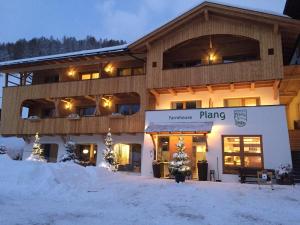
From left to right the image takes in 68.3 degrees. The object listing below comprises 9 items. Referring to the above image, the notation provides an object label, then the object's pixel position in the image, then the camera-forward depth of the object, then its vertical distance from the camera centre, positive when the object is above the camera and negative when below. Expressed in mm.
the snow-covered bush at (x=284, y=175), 11679 -1280
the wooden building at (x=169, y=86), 13903 +4554
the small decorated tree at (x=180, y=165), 11822 -829
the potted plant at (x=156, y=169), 14246 -1271
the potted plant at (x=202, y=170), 13274 -1195
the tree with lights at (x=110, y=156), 15024 -531
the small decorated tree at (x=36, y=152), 16262 -406
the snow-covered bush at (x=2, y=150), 17013 -276
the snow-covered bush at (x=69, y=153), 16293 -438
